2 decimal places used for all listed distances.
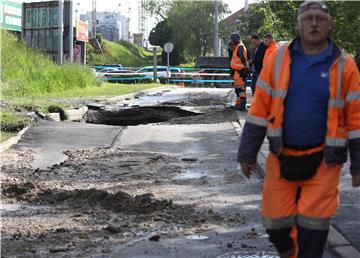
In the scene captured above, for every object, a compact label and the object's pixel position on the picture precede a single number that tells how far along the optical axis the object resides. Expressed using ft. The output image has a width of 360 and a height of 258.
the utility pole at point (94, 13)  316.19
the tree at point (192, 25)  255.91
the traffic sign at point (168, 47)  153.85
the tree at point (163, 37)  262.88
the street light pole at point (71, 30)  111.29
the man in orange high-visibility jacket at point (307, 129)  13.91
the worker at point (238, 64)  53.62
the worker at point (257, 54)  49.01
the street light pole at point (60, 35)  99.14
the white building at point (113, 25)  450.83
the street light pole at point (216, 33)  188.85
